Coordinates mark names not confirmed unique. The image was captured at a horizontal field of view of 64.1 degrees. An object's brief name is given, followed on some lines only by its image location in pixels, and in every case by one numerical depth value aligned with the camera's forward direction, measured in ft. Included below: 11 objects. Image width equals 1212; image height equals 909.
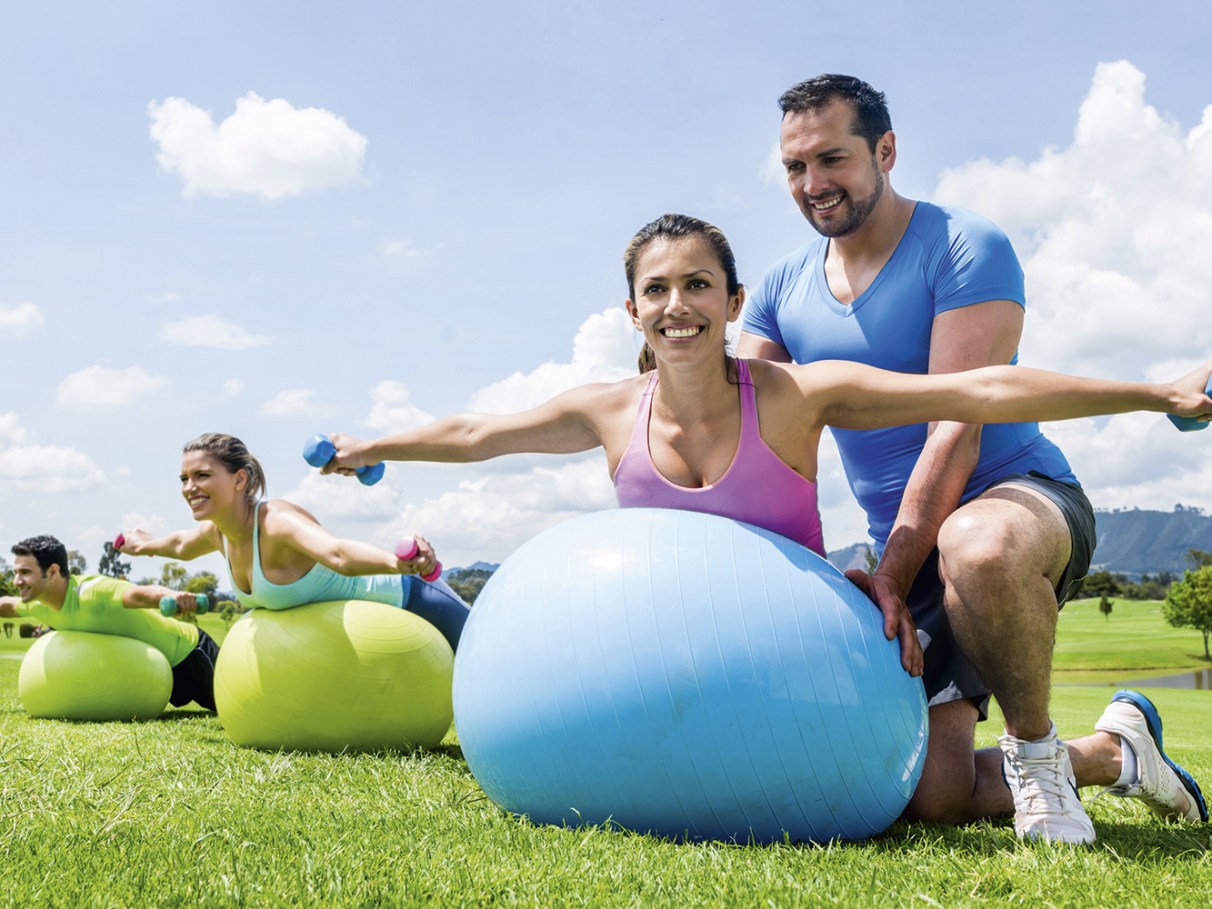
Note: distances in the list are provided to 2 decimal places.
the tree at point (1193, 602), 172.35
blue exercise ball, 10.01
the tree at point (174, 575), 211.14
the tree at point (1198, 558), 222.56
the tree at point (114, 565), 236.63
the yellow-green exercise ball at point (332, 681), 18.74
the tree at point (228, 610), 146.23
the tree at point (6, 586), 151.23
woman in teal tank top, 19.21
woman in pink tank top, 11.34
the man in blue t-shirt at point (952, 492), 11.00
